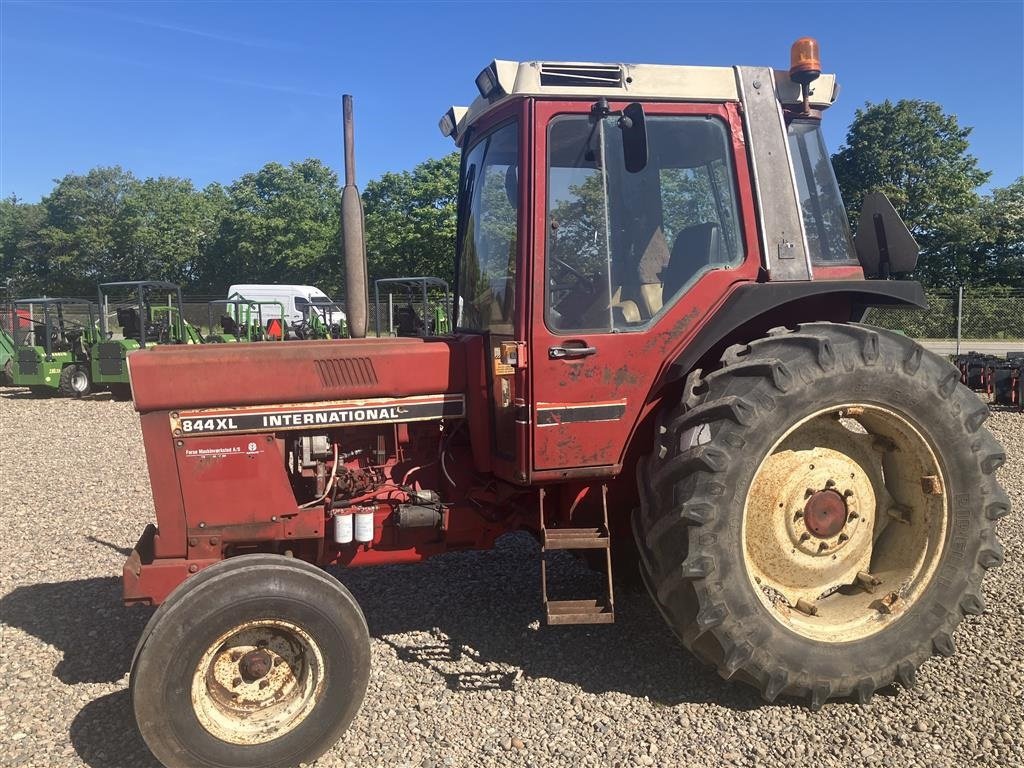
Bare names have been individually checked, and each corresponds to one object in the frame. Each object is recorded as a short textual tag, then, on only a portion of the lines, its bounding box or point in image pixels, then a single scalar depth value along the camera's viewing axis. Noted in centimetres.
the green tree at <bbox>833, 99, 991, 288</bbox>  3169
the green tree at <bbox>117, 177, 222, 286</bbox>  4994
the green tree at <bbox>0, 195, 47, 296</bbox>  5065
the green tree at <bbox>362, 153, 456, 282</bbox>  3422
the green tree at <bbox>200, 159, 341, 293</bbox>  4494
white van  2889
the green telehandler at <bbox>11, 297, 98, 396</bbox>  1541
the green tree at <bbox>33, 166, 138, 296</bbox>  4953
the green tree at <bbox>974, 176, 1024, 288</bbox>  3036
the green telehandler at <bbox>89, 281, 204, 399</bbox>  1498
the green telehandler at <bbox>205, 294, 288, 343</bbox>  1911
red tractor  303
